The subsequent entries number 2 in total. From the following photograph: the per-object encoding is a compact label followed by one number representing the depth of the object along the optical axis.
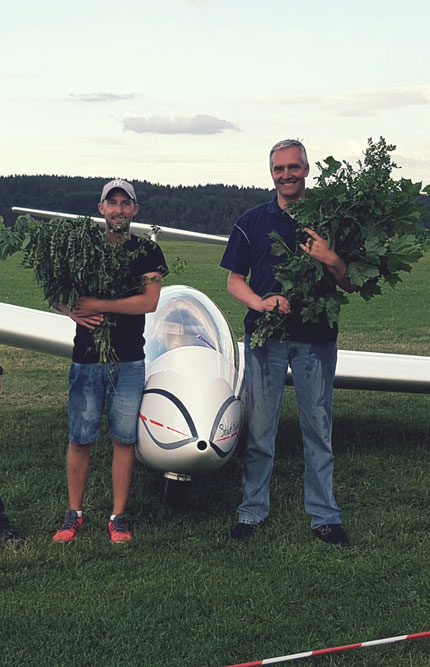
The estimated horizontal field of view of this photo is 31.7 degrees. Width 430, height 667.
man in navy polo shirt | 4.89
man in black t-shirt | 4.71
